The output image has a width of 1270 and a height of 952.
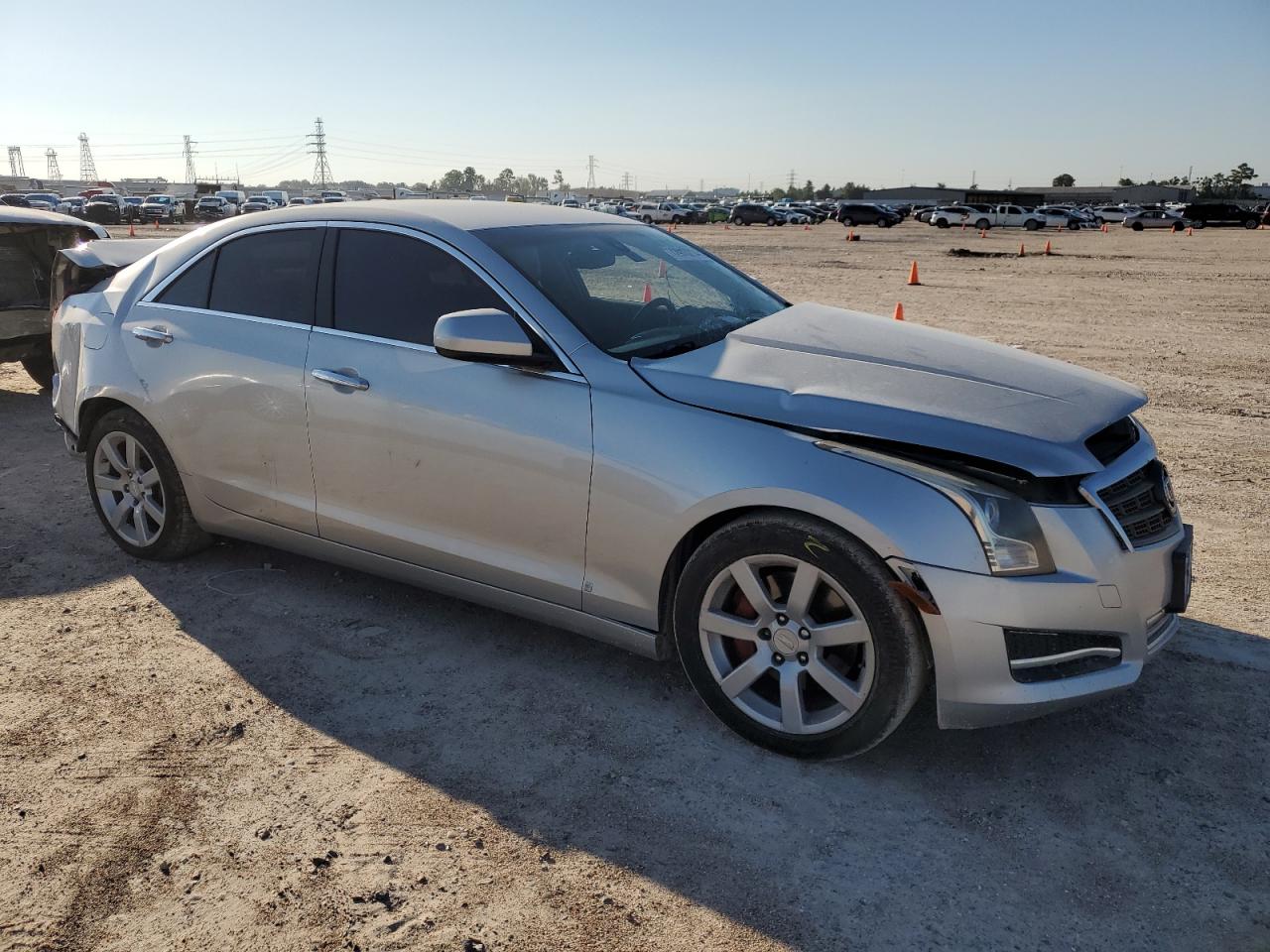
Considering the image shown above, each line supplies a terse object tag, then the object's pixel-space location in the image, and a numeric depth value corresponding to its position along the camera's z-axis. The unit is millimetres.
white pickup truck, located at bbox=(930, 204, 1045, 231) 57938
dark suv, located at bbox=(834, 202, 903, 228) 61094
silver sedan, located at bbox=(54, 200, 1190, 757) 2979
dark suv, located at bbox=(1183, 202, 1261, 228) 55625
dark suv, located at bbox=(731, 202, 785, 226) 65062
